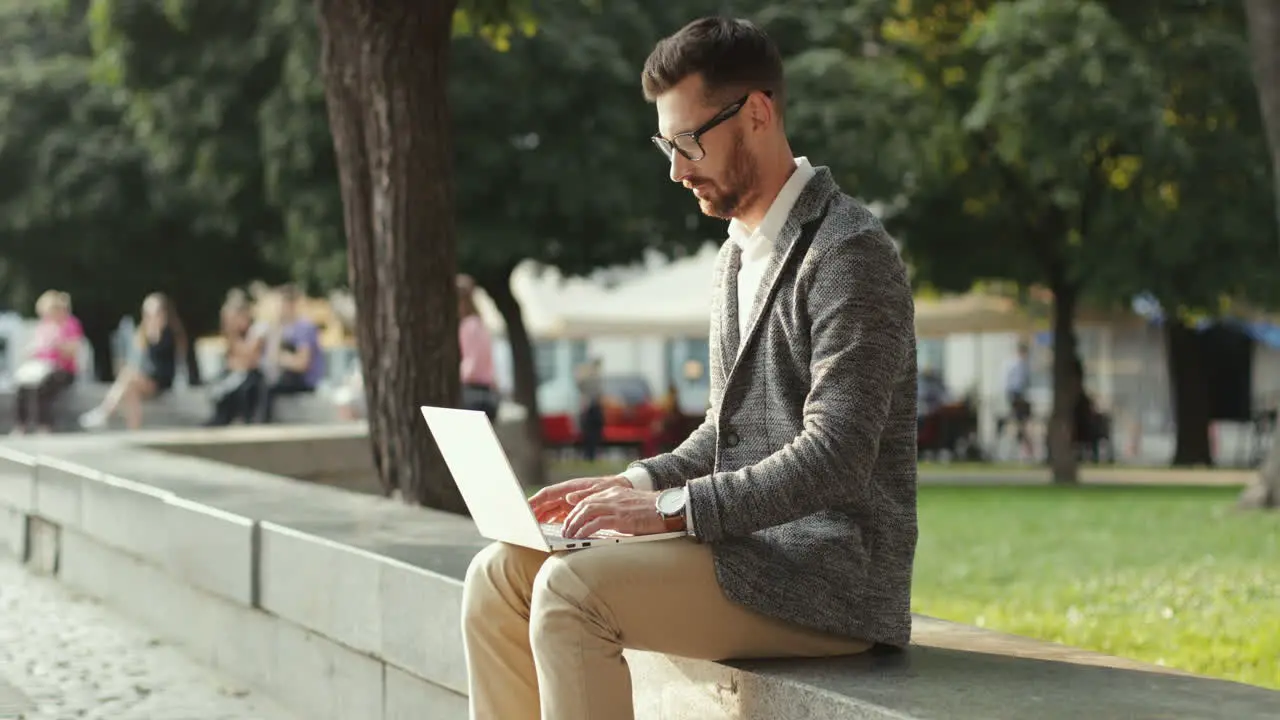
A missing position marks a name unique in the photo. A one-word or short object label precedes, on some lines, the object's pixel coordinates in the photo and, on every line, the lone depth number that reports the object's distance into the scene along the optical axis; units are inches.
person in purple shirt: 665.6
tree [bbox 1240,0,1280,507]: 529.7
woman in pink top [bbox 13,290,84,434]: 782.5
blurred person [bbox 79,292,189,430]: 735.1
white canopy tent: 1208.2
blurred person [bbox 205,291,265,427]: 673.0
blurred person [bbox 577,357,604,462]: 1213.1
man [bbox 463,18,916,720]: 134.5
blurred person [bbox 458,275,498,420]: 467.8
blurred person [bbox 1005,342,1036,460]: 1234.6
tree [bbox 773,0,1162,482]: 786.8
